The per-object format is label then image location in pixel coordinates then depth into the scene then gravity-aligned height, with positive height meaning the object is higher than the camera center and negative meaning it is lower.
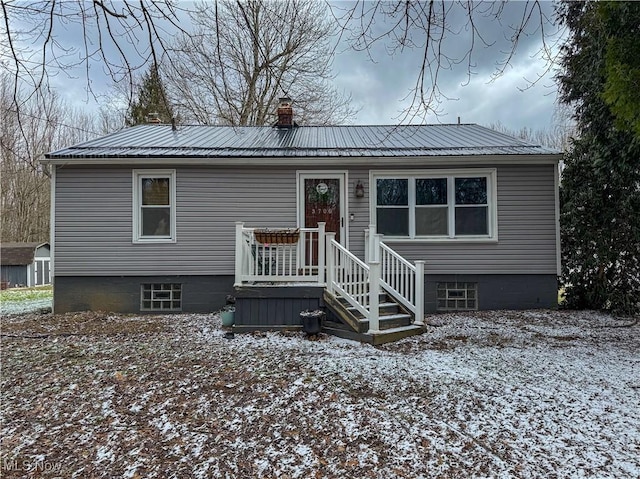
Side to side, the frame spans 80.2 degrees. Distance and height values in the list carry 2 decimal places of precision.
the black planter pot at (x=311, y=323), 5.31 -1.06
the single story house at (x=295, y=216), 7.28 +0.62
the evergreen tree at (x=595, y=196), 6.15 +0.94
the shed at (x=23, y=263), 18.38 -0.77
